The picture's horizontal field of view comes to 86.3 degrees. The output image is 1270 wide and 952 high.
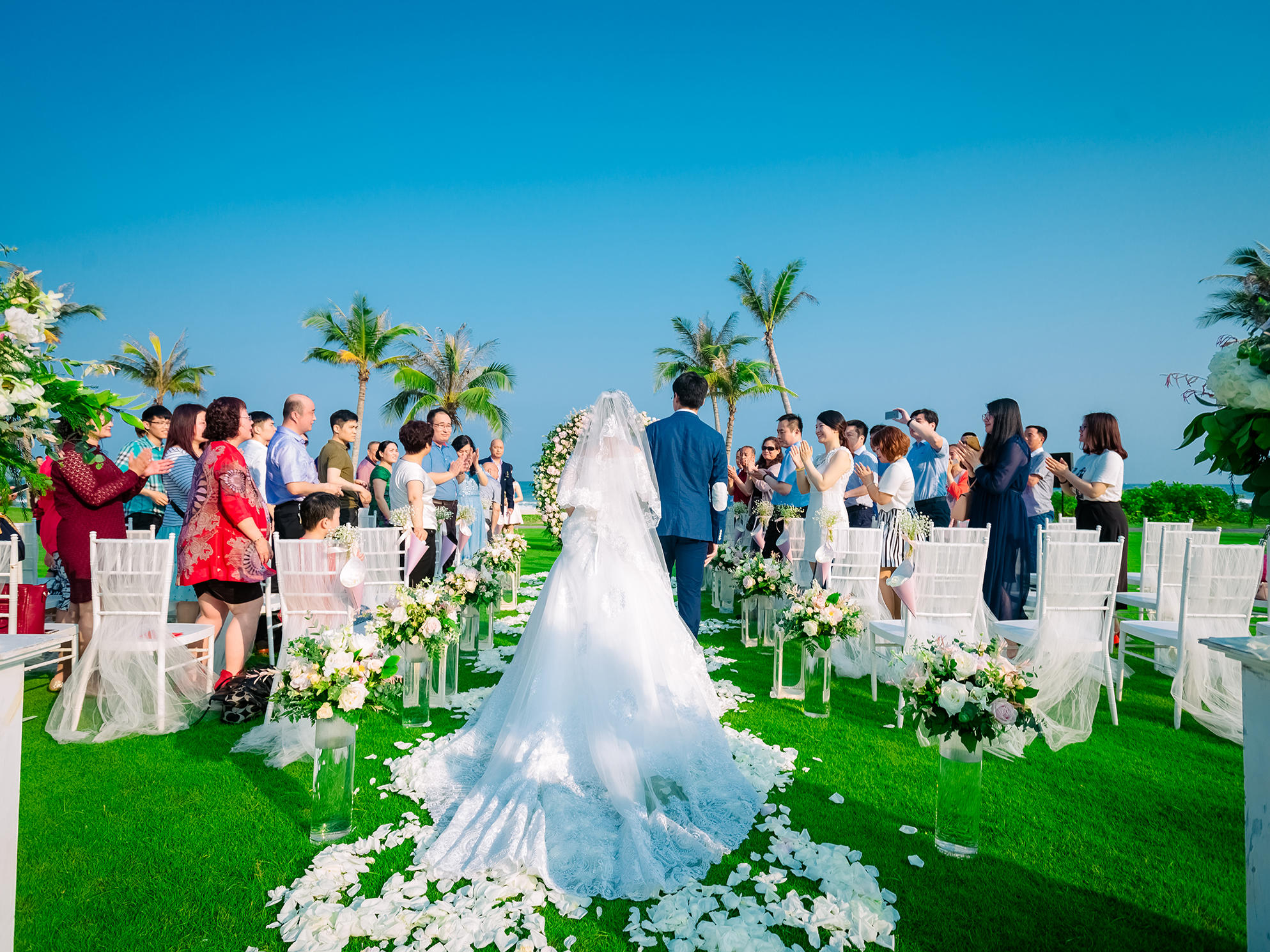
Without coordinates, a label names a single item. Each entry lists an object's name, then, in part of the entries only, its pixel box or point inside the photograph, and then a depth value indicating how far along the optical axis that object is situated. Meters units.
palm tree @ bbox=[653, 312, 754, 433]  33.03
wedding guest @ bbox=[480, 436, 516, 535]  11.79
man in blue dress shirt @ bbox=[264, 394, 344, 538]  6.69
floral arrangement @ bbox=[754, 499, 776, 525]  8.73
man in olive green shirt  8.00
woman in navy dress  6.17
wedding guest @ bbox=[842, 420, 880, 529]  8.02
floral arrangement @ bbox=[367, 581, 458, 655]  4.73
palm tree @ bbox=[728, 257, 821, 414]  29.78
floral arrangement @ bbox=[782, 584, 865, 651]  5.20
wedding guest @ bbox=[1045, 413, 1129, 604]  6.67
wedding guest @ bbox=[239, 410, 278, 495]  6.79
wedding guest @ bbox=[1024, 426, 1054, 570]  7.16
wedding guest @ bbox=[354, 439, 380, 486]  10.66
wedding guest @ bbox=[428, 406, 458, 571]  8.17
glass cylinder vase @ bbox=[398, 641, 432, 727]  5.04
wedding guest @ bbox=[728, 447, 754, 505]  10.44
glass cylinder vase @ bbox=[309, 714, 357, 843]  3.39
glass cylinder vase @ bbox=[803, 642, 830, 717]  5.28
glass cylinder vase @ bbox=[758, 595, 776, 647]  7.78
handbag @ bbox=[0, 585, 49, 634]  4.90
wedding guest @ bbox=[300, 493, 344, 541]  5.17
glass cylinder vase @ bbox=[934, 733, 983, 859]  3.29
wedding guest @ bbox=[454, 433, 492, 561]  9.62
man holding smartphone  8.23
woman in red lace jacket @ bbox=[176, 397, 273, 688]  5.06
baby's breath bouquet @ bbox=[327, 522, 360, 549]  4.72
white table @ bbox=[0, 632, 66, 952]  2.14
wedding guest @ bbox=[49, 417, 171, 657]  5.27
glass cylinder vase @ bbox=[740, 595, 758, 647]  7.90
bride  3.15
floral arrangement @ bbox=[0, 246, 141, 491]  2.09
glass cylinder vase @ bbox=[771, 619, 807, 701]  5.76
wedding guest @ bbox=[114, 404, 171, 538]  6.95
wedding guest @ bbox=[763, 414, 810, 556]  8.94
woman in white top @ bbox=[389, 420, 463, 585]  6.36
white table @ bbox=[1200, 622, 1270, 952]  2.19
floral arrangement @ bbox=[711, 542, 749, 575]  8.52
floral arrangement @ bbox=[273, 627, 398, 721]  3.32
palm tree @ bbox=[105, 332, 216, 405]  31.45
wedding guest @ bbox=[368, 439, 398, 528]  8.71
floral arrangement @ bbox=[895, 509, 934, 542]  5.77
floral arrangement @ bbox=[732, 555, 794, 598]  6.68
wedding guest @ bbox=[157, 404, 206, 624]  6.05
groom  6.14
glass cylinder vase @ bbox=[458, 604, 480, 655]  7.34
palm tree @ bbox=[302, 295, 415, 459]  27.98
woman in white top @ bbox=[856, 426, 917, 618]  6.74
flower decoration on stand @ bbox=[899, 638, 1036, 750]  3.18
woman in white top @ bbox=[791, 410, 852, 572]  6.68
